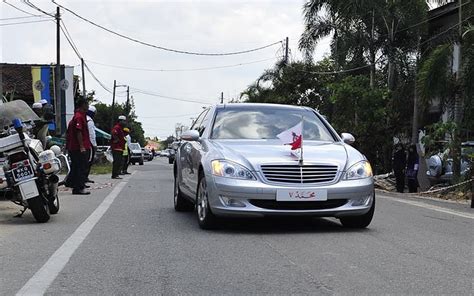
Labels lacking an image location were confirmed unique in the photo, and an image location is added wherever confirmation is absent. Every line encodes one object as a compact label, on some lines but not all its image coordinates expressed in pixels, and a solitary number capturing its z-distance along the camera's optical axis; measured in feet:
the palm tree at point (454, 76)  51.16
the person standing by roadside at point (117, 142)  56.34
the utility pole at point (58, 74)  95.30
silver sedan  21.65
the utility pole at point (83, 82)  141.22
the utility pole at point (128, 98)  252.83
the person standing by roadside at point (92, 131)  44.32
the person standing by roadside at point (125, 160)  66.98
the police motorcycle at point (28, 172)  24.29
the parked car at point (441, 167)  51.26
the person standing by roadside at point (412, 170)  56.08
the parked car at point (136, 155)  133.00
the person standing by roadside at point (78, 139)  36.35
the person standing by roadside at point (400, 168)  56.29
